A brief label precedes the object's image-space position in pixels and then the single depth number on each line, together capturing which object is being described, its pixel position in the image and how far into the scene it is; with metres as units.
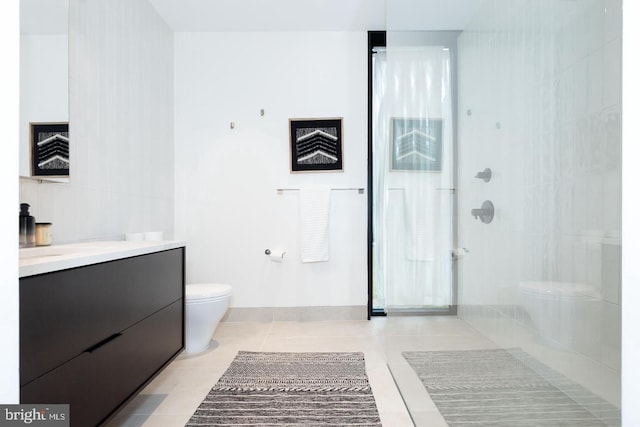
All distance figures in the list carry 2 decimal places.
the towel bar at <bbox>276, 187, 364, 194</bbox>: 3.01
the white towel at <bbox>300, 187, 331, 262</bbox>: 2.93
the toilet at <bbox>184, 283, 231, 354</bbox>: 2.20
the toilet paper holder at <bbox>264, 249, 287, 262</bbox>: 2.92
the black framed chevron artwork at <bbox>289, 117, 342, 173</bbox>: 3.00
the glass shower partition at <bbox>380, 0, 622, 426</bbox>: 0.58
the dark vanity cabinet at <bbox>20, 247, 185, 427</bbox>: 0.93
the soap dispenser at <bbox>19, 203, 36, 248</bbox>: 1.39
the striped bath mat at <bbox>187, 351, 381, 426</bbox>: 1.55
